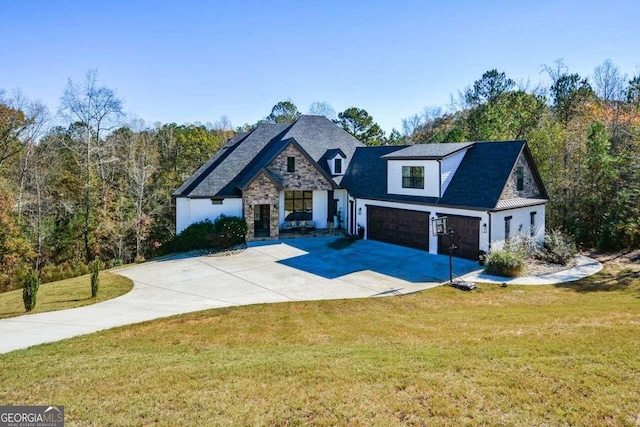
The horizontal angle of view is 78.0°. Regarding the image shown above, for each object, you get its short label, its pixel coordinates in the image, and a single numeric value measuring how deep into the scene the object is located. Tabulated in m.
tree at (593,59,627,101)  34.31
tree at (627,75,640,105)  31.27
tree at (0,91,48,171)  28.06
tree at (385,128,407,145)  46.09
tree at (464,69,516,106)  39.81
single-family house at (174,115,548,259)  19.81
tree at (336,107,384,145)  45.78
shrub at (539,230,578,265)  19.27
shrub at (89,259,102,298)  15.16
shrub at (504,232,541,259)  18.98
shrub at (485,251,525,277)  17.02
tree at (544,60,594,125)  37.25
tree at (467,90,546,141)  31.66
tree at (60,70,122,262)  28.06
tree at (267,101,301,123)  59.06
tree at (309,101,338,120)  66.75
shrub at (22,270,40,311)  13.66
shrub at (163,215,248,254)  23.78
